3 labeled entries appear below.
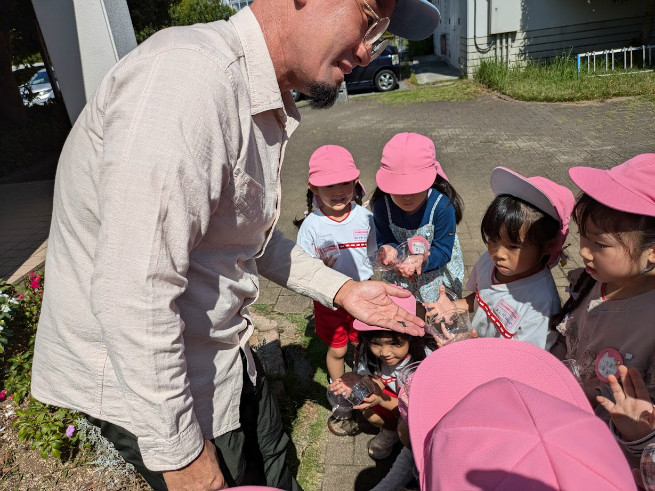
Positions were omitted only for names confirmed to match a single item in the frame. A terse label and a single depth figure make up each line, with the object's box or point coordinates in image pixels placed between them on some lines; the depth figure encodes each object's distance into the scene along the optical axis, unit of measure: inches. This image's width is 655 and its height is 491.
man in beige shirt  41.6
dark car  566.6
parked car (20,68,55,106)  597.9
